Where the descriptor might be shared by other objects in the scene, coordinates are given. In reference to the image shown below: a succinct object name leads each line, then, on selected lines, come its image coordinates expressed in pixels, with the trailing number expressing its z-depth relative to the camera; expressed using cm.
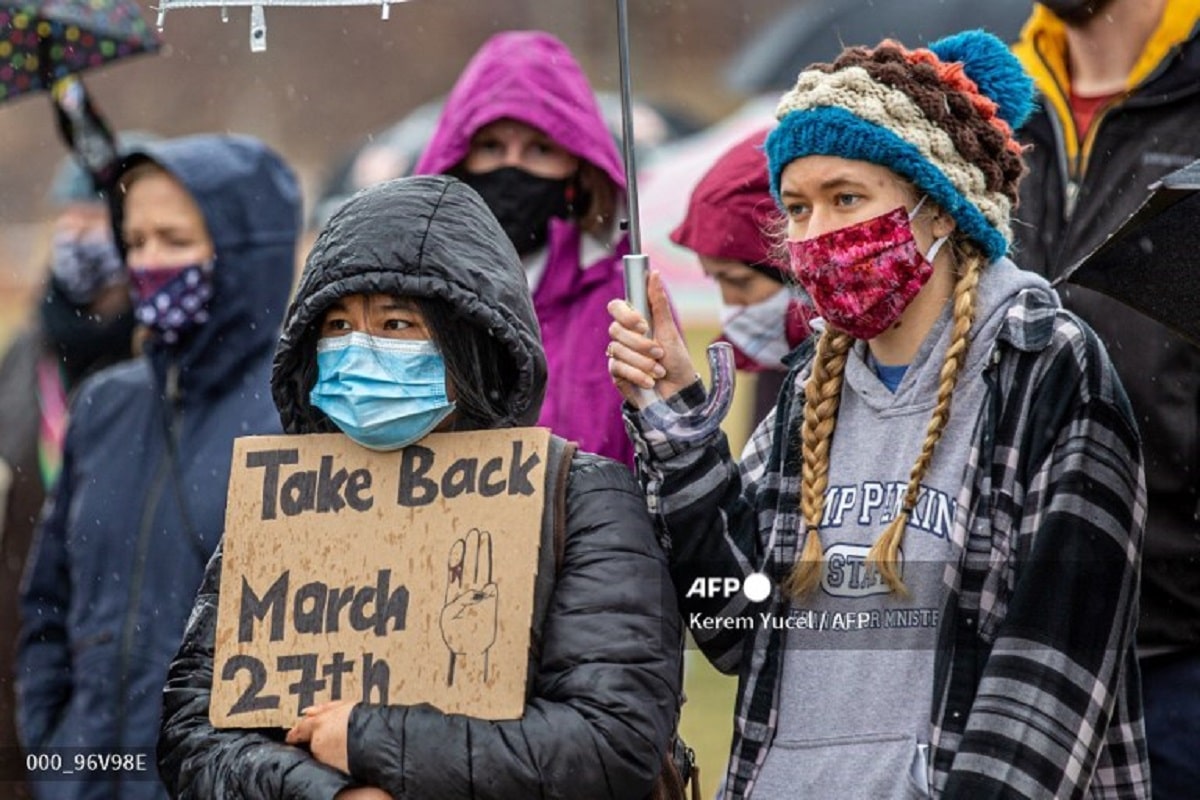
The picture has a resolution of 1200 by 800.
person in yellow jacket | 933
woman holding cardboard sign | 734
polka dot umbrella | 1249
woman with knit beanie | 759
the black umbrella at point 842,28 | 1134
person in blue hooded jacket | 1095
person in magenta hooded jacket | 1103
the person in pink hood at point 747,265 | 1102
